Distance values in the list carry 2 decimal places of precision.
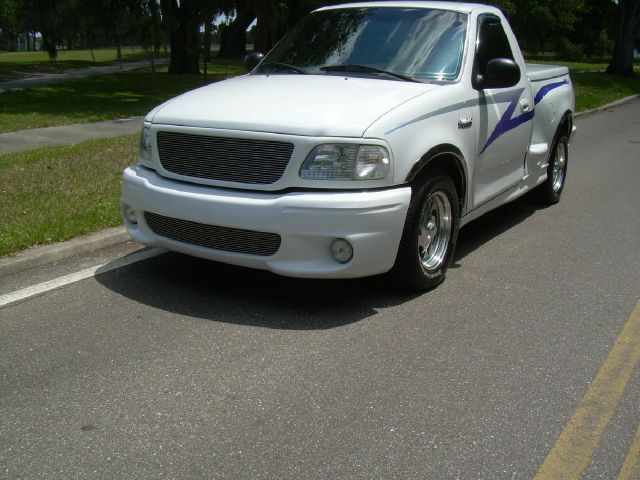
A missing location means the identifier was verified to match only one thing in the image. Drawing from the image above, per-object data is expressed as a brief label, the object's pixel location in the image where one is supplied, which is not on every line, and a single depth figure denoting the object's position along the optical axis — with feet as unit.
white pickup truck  15.51
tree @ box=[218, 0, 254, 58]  153.48
